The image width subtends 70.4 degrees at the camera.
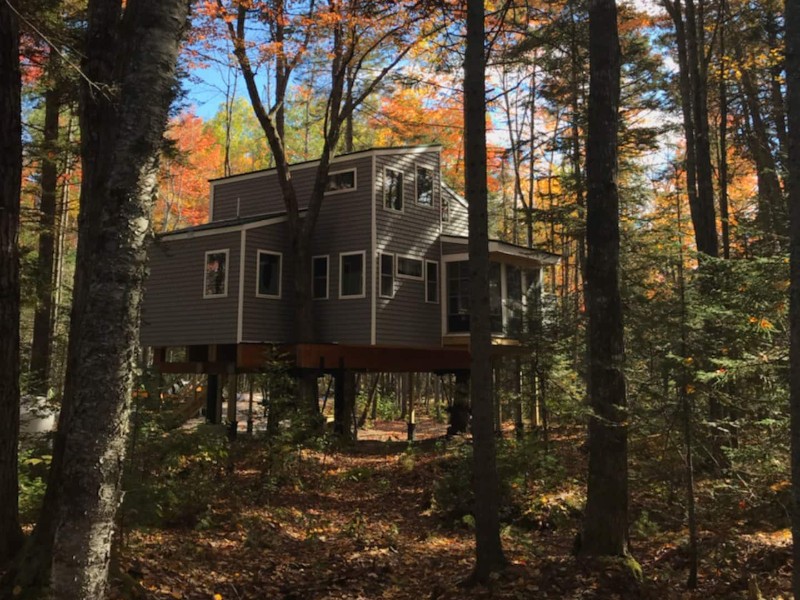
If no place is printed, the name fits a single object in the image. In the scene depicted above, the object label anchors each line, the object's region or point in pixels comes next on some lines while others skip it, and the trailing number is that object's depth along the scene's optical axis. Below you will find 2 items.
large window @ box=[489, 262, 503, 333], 17.53
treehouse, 16.03
